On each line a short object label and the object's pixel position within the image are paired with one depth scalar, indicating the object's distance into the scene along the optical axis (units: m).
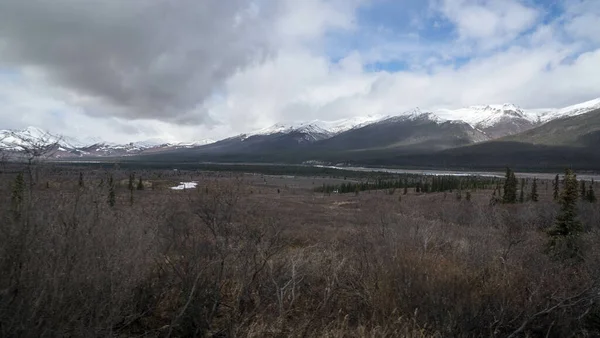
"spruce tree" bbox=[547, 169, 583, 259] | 14.19
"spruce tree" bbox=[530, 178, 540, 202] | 58.22
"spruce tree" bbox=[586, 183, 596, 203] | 48.53
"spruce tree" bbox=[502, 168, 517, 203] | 57.44
